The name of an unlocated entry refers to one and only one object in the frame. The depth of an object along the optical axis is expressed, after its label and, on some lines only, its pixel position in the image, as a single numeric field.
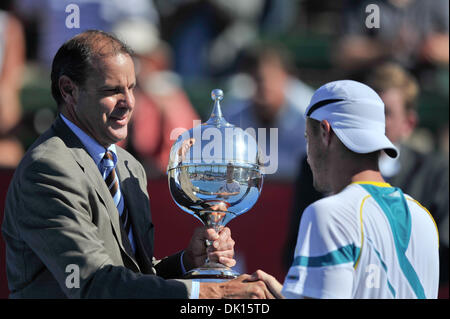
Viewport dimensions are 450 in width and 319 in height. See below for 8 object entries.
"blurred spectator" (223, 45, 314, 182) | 11.68
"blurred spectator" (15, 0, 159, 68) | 14.05
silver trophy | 5.56
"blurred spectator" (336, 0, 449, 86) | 14.35
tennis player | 4.09
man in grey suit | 5.02
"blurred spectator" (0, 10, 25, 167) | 12.46
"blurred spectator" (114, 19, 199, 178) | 12.14
